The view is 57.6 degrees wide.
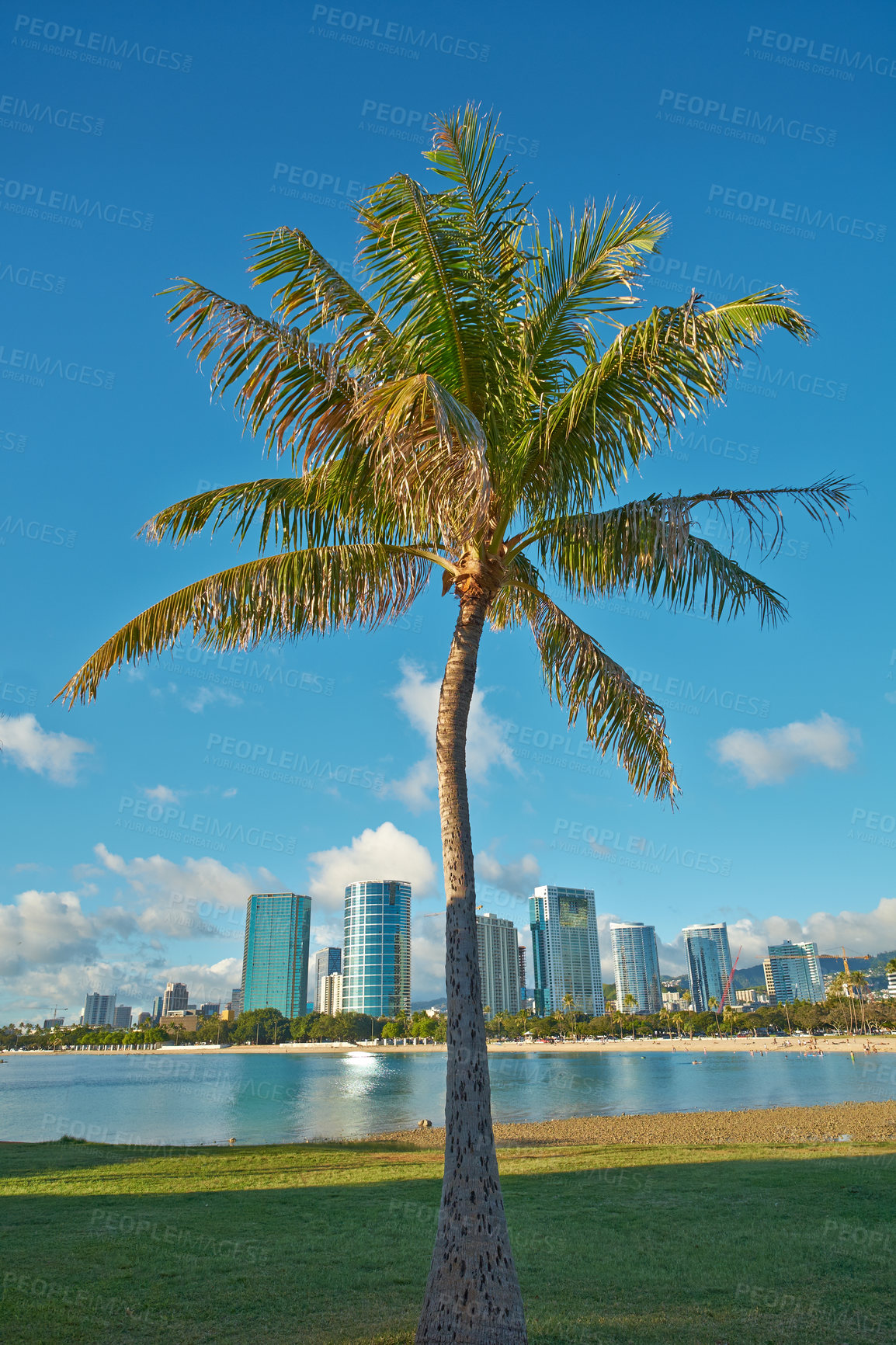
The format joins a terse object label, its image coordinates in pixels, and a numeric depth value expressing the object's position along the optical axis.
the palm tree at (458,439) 6.23
